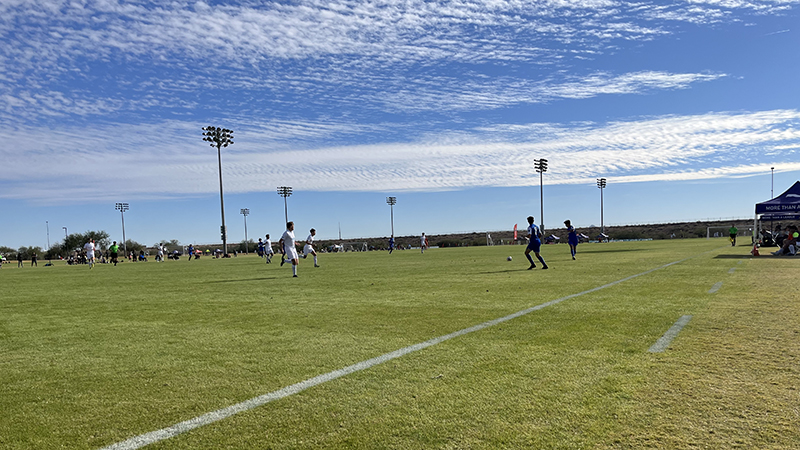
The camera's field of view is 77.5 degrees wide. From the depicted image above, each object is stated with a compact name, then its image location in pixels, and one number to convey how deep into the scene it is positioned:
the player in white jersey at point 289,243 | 17.96
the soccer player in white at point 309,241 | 24.93
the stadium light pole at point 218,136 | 53.44
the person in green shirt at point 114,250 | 35.51
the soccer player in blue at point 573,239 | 23.72
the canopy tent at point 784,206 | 23.06
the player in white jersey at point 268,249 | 30.36
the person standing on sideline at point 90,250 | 32.72
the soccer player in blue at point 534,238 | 16.89
